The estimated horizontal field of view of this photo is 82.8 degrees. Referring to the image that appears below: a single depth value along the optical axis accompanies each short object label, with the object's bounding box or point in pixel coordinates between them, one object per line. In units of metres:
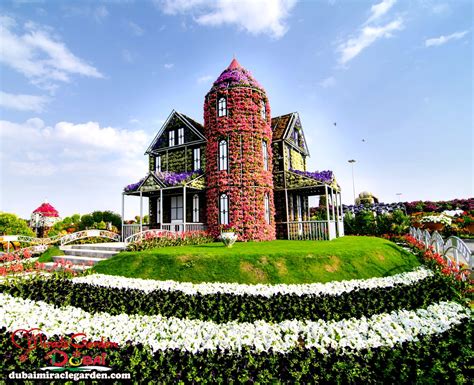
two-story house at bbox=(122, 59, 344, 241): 17.97
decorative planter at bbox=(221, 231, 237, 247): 13.59
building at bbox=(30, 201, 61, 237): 31.02
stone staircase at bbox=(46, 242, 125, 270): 12.76
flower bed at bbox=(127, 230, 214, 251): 13.25
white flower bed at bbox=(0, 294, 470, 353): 4.68
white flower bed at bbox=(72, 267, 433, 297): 8.00
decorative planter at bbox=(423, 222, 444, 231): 23.03
